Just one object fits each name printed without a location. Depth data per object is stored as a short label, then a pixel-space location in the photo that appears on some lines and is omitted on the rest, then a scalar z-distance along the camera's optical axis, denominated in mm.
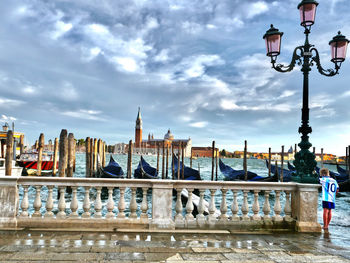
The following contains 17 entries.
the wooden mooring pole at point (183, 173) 22938
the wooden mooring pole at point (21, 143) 34922
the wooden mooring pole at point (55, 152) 21164
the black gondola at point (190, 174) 22964
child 5492
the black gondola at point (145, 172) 24078
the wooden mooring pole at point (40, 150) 21969
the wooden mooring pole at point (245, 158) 22786
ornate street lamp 5332
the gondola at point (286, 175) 27347
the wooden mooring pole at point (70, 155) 17823
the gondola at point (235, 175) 23470
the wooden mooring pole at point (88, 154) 22102
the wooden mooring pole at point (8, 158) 17000
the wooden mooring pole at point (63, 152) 15203
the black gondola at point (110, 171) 23406
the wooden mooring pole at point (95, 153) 25781
